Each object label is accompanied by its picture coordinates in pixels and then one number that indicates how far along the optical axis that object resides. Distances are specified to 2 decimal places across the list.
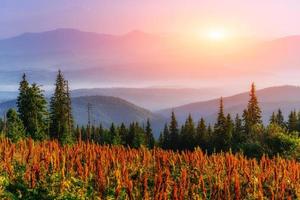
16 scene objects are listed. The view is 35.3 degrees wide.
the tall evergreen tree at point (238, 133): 107.35
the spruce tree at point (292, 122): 120.51
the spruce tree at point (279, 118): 140.90
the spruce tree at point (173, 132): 135.56
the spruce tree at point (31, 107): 80.06
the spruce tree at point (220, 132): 104.50
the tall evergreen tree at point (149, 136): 140.76
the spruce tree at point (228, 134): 103.62
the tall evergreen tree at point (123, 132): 136.32
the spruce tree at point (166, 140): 138.12
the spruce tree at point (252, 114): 105.44
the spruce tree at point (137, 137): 126.84
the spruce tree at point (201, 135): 120.94
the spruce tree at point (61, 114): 88.68
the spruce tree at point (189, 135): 126.88
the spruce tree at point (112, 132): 129.75
